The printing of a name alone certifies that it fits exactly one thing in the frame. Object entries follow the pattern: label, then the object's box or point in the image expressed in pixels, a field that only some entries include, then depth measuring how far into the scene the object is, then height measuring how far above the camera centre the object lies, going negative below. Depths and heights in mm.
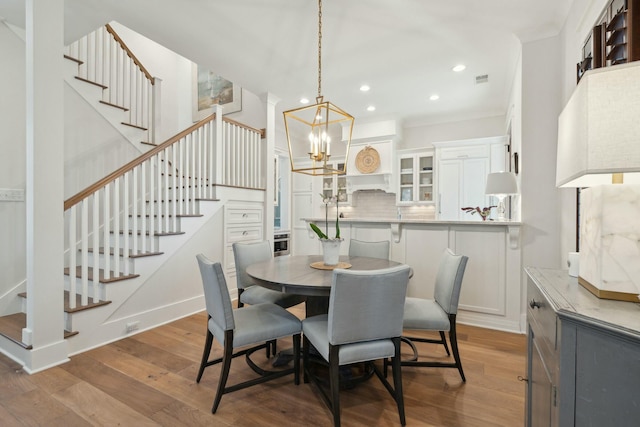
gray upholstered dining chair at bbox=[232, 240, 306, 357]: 2545 -676
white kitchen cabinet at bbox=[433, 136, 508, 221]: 4863 +666
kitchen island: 2930 -485
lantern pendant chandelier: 2508 +1308
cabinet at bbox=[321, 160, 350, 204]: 6305 +524
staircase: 2625 +51
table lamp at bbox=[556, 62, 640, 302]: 746 +115
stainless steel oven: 5898 -641
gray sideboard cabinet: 700 -359
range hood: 5633 +1005
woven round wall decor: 5730 +951
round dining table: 1807 -424
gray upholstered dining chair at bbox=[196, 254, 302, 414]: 1791 -710
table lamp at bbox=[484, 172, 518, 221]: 3229 +291
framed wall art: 5758 +2194
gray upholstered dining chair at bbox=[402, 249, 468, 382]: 2047 -681
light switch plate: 3031 +135
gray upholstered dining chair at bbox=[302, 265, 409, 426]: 1550 -567
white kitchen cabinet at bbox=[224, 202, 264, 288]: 3988 -219
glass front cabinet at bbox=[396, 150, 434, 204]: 5512 +614
